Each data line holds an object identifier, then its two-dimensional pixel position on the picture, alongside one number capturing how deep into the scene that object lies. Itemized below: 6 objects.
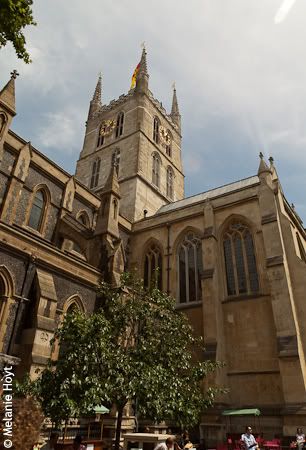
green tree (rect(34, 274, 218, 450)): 8.52
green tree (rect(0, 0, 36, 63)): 6.71
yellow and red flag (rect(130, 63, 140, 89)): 45.44
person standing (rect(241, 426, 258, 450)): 10.27
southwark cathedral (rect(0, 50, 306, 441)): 12.98
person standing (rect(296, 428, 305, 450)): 12.06
